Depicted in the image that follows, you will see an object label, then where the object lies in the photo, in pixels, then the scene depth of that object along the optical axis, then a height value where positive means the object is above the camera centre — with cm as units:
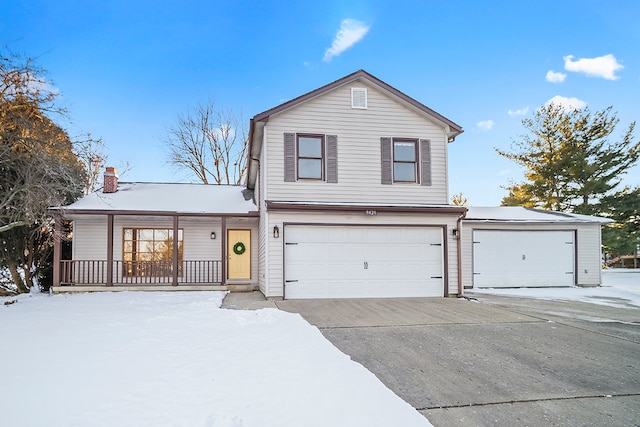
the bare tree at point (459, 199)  2936 +208
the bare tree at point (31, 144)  776 +179
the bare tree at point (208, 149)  2264 +486
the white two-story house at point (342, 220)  936 +10
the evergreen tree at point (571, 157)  1920 +381
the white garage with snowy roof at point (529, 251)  1188 -95
